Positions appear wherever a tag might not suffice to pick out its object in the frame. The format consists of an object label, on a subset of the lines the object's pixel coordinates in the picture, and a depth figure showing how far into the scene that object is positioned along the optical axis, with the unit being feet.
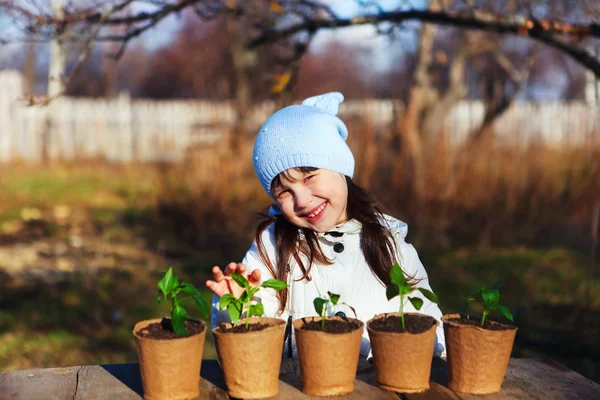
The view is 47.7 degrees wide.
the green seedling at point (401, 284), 4.26
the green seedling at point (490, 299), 4.17
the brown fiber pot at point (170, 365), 3.85
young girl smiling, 5.86
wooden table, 4.17
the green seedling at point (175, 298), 3.90
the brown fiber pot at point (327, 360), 4.00
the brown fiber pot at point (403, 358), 4.06
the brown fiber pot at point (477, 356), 4.10
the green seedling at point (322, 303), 4.12
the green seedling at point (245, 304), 4.11
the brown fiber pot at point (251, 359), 3.93
